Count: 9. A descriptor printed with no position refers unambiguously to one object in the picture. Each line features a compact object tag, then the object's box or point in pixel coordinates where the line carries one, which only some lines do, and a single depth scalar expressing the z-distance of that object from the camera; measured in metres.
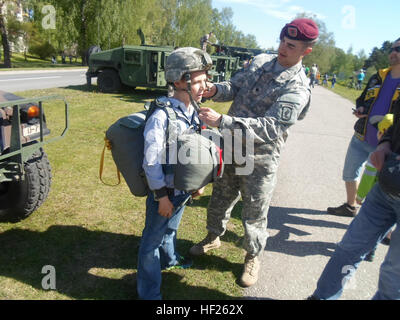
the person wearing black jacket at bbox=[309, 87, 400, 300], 1.84
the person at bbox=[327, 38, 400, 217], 3.14
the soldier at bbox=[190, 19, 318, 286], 2.11
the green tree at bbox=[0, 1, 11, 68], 27.05
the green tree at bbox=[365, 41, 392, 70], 61.99
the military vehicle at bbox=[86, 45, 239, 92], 11.32
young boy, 1.97
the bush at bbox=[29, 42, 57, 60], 41.60
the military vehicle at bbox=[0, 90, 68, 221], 2.62
